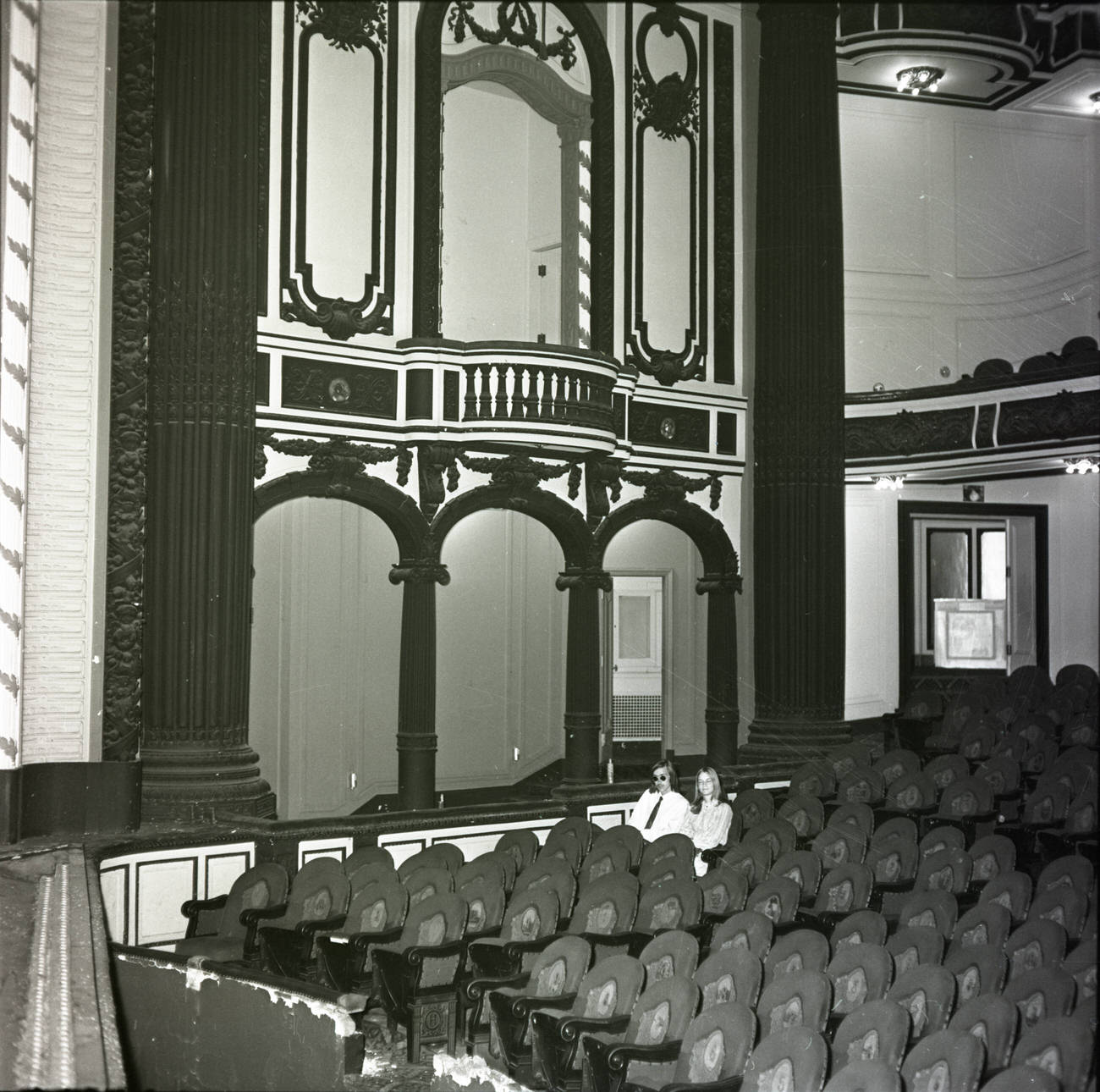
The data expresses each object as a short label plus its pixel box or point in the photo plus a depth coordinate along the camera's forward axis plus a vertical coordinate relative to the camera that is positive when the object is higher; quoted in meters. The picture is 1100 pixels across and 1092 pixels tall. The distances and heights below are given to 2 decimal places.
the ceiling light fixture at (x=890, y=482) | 13.09 +1.44
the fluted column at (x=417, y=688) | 9.80 -0.52
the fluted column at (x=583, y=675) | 10.62 -0.46
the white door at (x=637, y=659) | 12.85 -0.38
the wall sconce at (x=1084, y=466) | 11.67 +1.45
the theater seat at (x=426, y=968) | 5.58 -1.52
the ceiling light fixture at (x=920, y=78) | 12.50 +5.34
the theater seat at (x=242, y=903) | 6.44 -1.46
